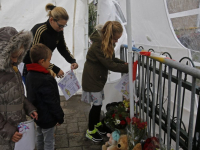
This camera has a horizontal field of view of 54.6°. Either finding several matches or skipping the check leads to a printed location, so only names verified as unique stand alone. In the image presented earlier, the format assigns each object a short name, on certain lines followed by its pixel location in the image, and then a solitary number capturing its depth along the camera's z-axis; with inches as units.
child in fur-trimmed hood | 58.7
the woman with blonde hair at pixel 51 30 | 89.4
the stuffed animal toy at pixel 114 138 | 86.7
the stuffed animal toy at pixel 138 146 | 70.3
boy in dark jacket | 72.7
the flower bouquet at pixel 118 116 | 93.3
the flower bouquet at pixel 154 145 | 65.7
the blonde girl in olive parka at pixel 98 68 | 86.4
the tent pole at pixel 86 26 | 176.2
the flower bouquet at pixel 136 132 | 74.4
